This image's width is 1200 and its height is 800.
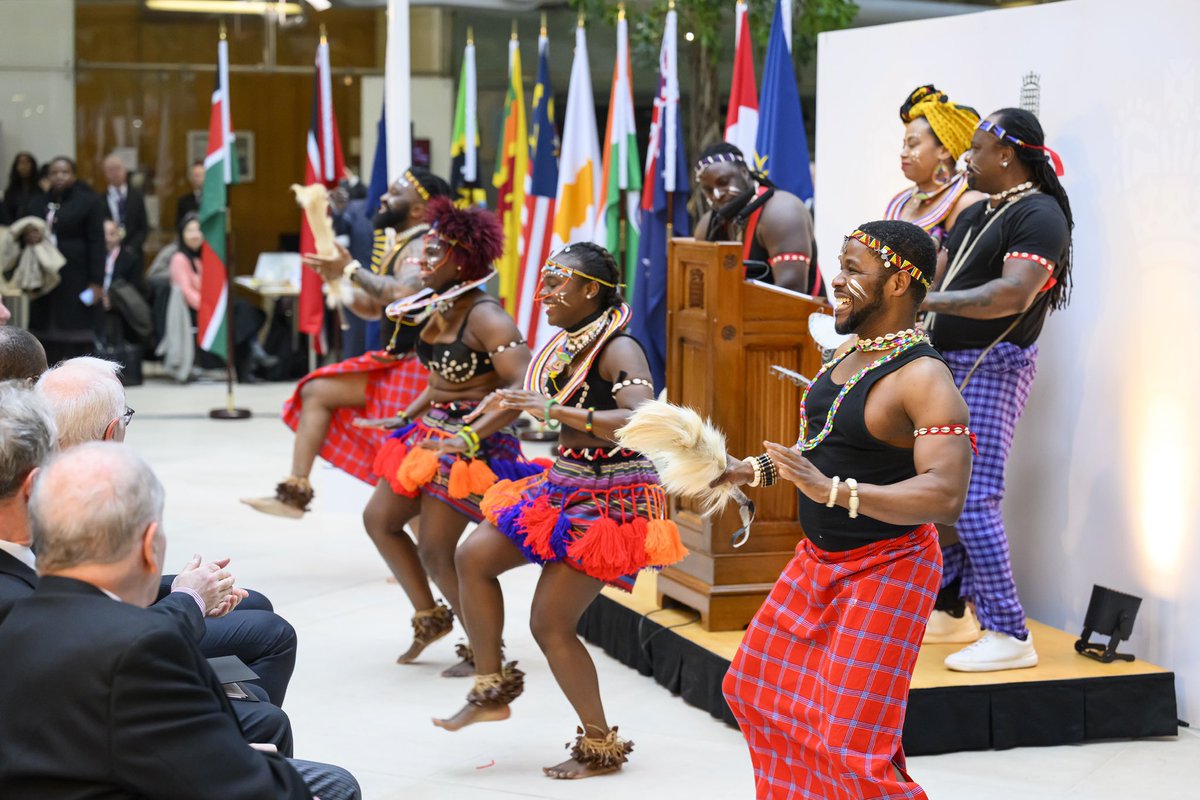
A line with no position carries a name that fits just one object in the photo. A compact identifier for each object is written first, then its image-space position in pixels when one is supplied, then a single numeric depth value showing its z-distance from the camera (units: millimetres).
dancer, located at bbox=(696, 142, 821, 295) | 5770
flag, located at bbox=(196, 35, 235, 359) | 11148
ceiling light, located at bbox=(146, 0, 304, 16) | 15648
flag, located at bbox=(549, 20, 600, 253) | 9766
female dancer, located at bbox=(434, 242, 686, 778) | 4320
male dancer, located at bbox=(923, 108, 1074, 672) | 4789
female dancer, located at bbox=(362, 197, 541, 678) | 5141
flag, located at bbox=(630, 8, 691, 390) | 8781
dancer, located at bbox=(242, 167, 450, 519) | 6414
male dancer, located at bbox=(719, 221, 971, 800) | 3203
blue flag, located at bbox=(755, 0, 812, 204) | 7594
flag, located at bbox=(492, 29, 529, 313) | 10406
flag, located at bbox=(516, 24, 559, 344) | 9891
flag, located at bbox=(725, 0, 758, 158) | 8266
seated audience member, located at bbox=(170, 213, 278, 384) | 13359
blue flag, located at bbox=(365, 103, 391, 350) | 8430
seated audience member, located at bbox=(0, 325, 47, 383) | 3926
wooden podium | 5191
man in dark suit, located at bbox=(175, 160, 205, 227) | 14175
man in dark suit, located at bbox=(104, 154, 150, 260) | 13703
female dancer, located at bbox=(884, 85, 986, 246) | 5293
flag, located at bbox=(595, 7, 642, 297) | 9406
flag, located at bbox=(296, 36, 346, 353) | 10844
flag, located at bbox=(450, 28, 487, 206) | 10109
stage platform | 4672
